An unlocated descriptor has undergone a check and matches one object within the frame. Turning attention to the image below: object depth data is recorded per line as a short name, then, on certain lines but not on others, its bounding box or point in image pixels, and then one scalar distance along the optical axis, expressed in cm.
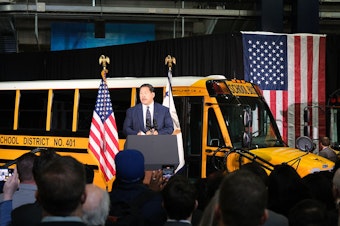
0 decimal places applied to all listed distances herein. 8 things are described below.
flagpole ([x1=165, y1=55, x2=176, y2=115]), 1038
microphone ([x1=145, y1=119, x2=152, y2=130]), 917
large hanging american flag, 1581
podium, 651
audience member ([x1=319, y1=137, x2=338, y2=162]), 1166
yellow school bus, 975
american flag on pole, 1012
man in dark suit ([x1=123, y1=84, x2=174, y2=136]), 914
